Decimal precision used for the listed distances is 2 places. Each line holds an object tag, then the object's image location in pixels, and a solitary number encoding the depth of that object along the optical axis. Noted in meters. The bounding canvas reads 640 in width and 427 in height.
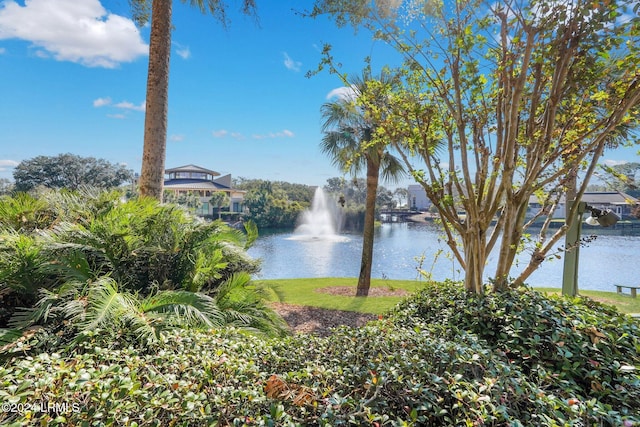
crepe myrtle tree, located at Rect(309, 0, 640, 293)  2.49
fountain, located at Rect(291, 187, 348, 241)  29.70
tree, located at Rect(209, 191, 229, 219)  35.81
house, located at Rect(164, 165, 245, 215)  40.72
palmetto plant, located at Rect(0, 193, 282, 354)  2.40
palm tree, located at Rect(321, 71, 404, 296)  8.70
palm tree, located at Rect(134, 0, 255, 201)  4.73
